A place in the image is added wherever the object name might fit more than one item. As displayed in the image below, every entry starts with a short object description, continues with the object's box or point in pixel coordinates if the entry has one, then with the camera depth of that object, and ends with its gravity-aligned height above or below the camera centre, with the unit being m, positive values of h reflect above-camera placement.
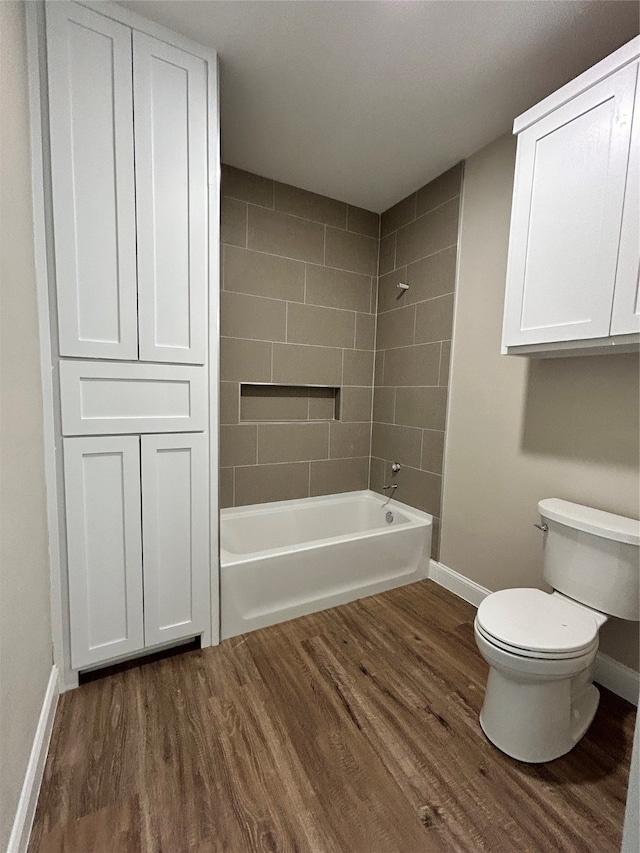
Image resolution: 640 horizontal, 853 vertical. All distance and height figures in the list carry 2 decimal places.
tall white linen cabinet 1.32 +0.27
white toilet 1.19 -0.76
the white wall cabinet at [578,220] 1.27 +0.68
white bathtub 1.87 -0.96
